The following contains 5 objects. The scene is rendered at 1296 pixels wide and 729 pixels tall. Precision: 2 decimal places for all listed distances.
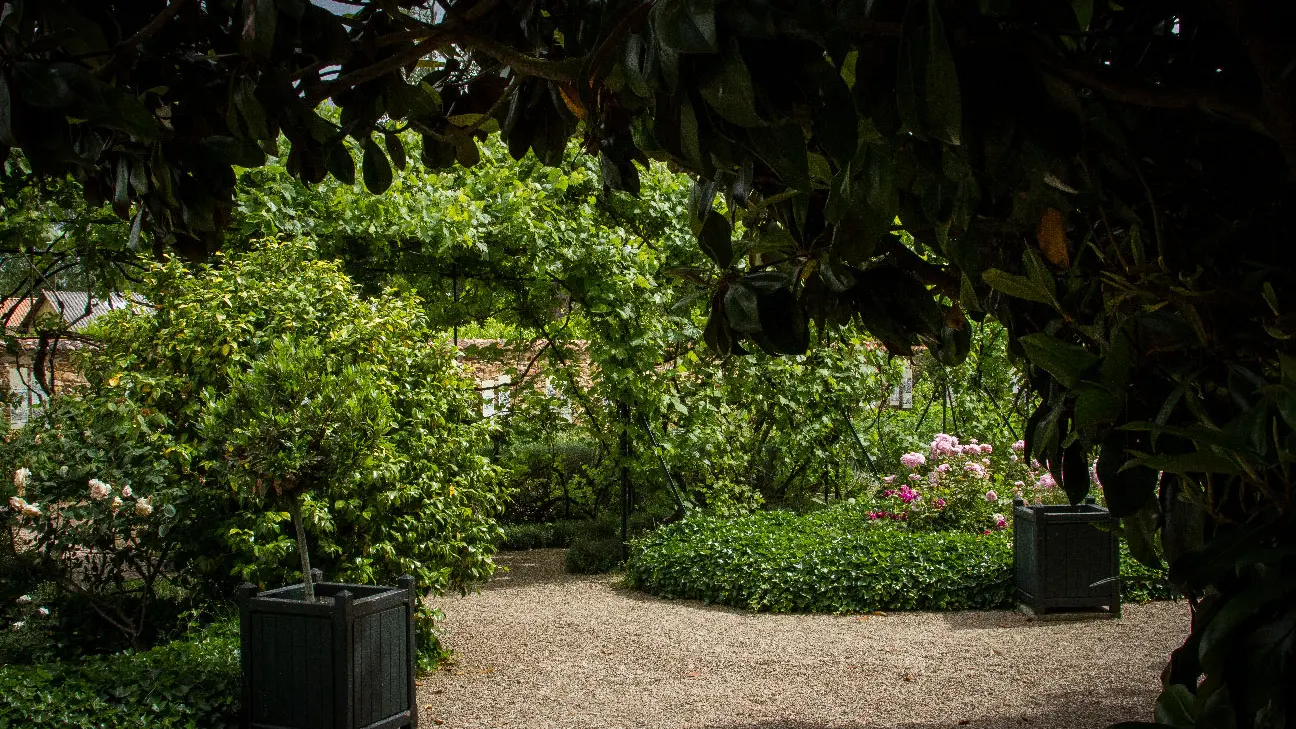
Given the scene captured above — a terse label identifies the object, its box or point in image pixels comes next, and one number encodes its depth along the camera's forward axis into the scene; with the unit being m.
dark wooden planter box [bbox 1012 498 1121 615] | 6.66
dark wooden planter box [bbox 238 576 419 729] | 4.05
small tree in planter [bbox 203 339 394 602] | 4.20
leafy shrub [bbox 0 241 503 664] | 4.84
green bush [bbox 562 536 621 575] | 8.76
